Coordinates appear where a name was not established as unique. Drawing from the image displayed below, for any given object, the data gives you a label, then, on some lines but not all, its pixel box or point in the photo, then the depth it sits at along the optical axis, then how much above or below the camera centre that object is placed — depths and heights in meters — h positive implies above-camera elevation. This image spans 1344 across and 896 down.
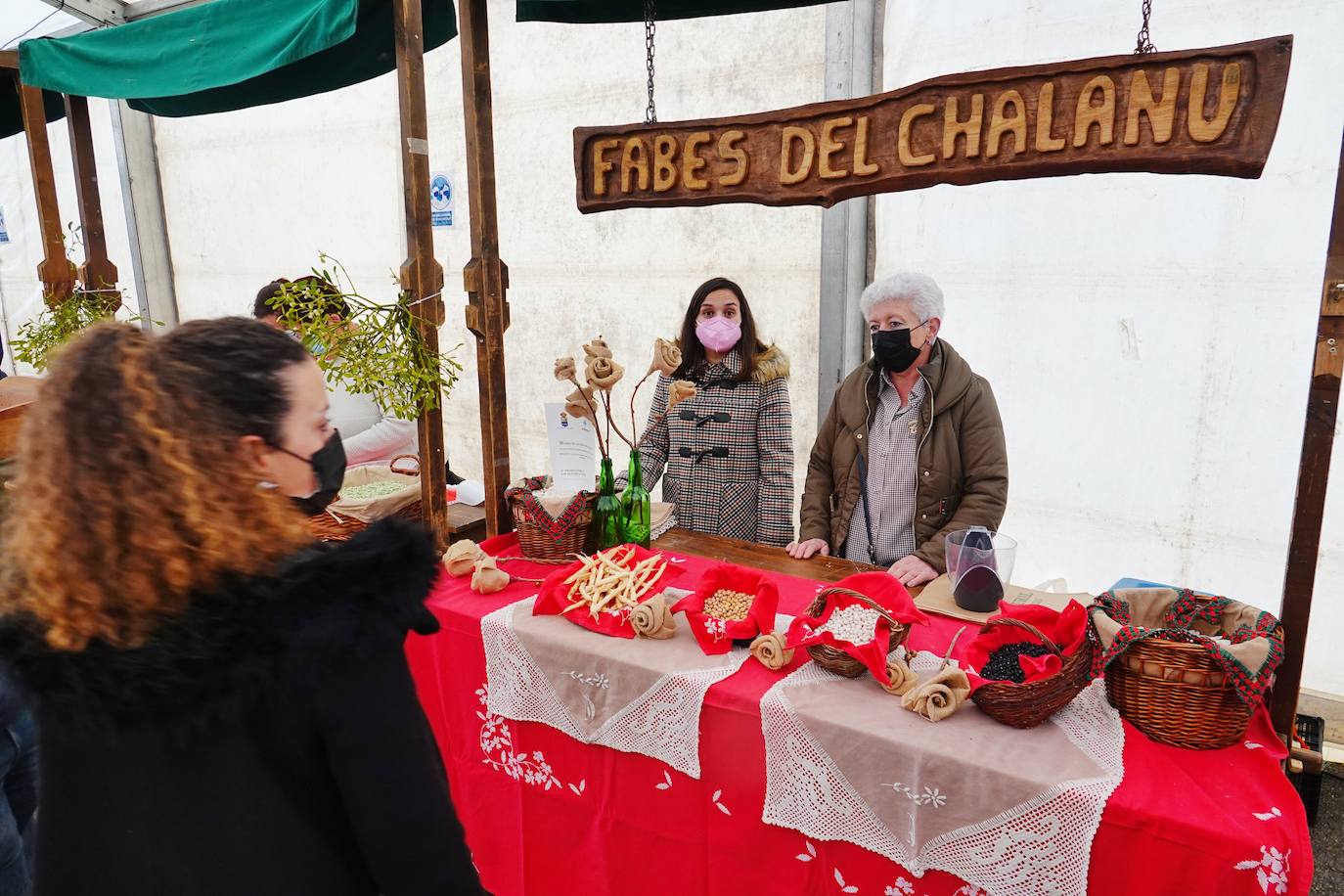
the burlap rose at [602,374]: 2.01 -0.24
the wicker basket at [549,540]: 2.17 -0.71
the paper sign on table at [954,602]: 1.80 -0.76
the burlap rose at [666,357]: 1.97 -0.19
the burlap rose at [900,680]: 1.45 -0.73
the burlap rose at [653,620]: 1.72 -0.73
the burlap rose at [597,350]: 2.03 -0.18
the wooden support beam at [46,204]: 3.96 +0.40
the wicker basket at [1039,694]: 1.31 -0.69
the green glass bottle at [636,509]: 2.26 -0.65
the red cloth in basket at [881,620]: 1.45 -0.66
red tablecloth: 1.14 -1.01
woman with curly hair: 0.83 -0.38
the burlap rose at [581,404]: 2.11 -0.33
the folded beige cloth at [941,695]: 1.37 -0.72
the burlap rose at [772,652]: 1.56 -0.73
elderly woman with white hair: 2.39 -0.51
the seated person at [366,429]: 3.35 -0.63
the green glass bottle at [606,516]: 2.23 -0.66
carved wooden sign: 1.44 +0.29
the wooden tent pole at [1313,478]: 1.35 -0.36
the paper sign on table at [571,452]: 2.14 -0.46
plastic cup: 1.81 -0.66
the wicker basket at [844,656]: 1.51 -0.72
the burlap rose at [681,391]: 2.00 -0.28
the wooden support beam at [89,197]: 4.06 +0.45
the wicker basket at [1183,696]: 1.27 -0.68
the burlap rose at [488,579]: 2.00 -0.74
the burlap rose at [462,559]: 2.11 -0.73
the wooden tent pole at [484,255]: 2.28 +0.07
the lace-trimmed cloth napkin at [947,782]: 1.21 -0.81
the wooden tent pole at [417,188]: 2.34 +0.27
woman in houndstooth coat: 2.96 -0.56
